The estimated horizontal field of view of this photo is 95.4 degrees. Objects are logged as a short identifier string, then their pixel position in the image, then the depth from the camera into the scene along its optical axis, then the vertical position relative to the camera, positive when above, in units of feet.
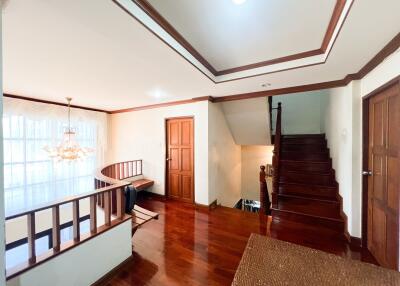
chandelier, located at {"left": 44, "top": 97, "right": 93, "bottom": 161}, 11.38 -0.52
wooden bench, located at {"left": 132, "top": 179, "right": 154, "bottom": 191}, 13.69 -3.18
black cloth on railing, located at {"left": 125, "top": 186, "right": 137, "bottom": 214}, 7.94 -2.48
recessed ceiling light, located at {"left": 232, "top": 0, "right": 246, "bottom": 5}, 4.31 +3.37
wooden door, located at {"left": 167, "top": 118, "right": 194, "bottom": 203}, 13.12 -1.26
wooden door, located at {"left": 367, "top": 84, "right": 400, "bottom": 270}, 5.66 -1.21
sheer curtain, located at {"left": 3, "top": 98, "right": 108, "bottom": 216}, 11.32 -0.80
